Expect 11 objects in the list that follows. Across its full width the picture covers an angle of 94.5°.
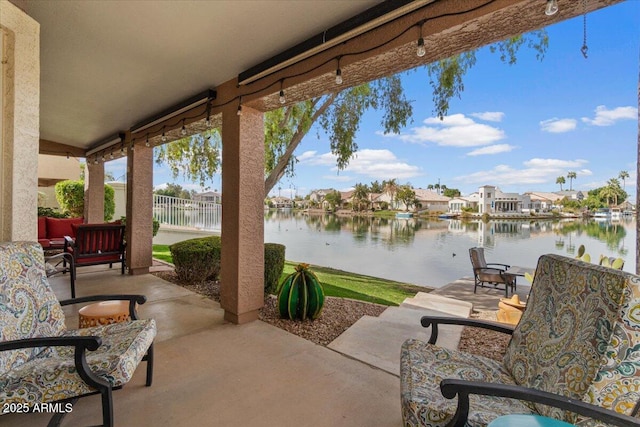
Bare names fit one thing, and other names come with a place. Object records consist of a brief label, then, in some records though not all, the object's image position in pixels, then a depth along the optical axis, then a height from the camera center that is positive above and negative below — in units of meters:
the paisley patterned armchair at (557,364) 1.18 -0.73
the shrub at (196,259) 5.00 -0.86
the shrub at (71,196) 9.19 +0.40
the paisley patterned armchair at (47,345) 1.50 -0.85
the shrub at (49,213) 8.83 -0.13
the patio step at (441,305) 4.39 -1.51
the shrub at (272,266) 4.39 -0.86
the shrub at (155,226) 8.91 -0.53
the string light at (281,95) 3.04 +1.20
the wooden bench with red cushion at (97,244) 4.84 -0.61
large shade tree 4.43 +1.72
